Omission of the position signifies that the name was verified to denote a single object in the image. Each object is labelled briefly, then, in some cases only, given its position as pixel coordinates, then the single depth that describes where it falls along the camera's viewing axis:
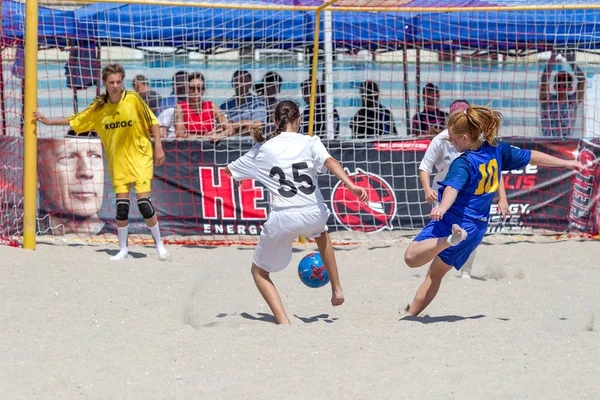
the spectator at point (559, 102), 19.19
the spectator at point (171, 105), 18.00
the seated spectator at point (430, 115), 18.57
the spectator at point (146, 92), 18.21
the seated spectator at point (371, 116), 18.28
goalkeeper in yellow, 14.85
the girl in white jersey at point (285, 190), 10.03
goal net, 17.26
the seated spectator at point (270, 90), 18.14
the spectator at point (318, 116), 17.64
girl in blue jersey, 9.62
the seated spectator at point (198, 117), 17.76
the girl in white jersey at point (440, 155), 12.29
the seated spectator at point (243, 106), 18.00
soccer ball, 10.60
